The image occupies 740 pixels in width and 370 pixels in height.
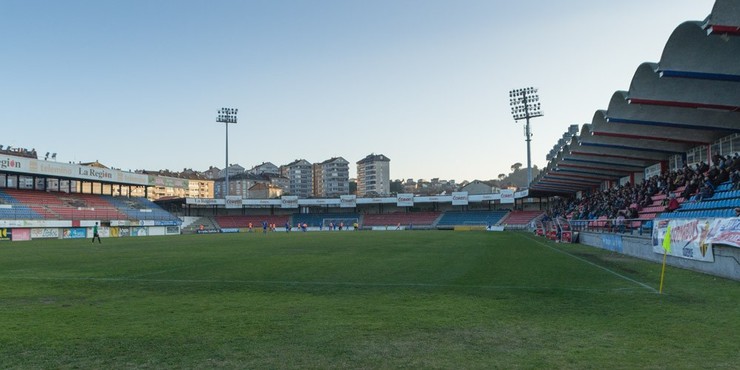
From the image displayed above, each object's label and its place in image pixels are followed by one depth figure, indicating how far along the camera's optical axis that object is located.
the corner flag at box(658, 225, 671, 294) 12.48
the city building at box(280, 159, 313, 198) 187.38
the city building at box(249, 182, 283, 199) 149.59
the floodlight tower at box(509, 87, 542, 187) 71.44
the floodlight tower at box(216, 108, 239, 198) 84.61
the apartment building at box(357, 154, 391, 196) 171.62
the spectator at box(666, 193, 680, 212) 21.39
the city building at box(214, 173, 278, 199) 180.88
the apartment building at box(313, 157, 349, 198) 176.12
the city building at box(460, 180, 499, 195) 130.38
